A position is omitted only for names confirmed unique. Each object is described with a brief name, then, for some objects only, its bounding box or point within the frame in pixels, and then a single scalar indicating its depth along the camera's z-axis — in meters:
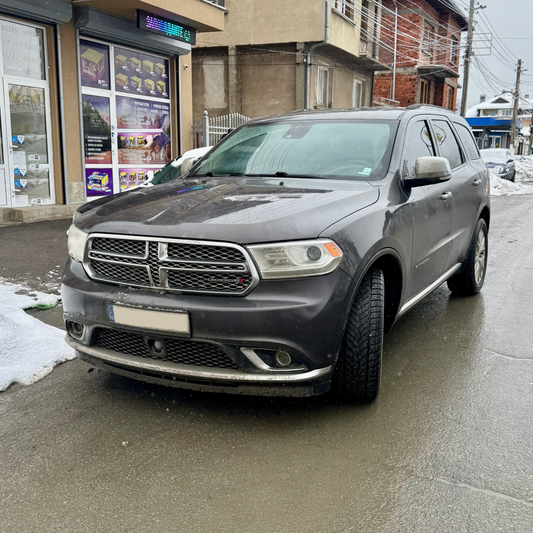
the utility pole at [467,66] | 29.28
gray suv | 2.87
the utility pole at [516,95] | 45.65
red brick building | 31.53
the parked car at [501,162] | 23.41
